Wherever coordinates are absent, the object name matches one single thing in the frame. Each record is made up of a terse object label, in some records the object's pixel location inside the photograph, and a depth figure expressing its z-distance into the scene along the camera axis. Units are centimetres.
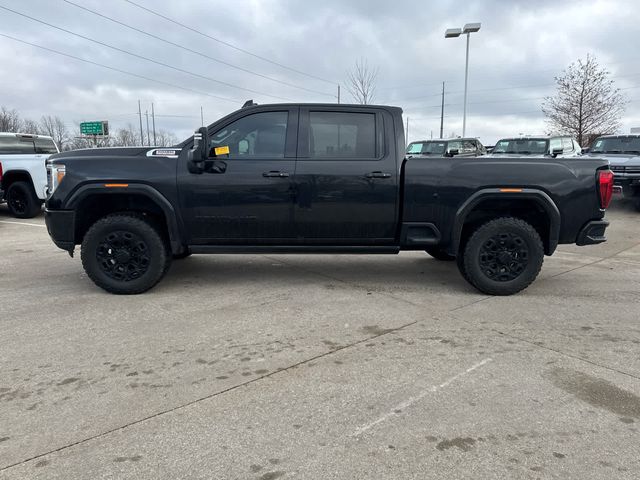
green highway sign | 5995
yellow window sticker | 466
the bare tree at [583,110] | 2494
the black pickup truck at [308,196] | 476
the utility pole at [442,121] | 3422
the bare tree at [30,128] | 5570
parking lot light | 2038
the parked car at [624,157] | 1145
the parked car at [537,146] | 1291
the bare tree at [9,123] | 4956
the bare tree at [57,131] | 6179
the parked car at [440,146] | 1555
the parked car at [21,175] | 1077
